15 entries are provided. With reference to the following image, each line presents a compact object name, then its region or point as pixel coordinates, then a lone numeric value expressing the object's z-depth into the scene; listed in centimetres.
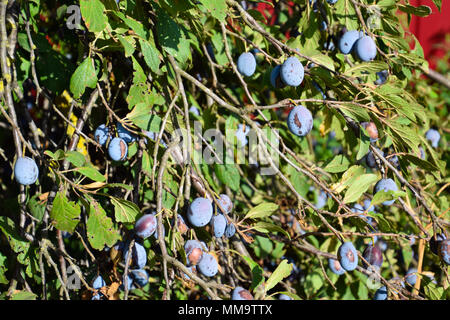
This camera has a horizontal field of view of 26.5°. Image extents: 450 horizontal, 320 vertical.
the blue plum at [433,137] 157
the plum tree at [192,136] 116
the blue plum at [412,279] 135
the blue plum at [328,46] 146
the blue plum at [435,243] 118
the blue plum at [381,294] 130
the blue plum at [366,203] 142
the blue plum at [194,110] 142
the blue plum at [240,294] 110
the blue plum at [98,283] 123
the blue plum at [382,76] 147
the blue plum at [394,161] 131
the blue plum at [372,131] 125
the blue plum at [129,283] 128
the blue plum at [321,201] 160
